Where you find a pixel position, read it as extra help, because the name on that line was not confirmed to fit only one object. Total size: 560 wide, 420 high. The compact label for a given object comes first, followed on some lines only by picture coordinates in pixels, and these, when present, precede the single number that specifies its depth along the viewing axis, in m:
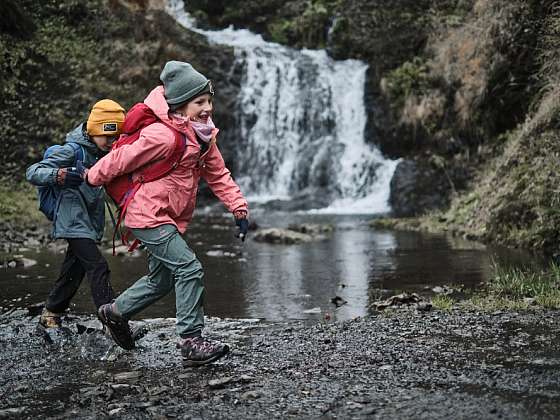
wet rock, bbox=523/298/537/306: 6.19
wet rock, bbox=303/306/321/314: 6.86
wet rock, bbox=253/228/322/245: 13.98
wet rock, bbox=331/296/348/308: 7.29
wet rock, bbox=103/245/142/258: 11.64
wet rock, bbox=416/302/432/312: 6.25
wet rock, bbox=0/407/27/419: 3.79
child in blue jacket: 5.69
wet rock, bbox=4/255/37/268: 10.07
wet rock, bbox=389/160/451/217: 18.72
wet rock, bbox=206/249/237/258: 11.75
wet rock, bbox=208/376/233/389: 4.14
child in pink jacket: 4.77
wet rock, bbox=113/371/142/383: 4.42
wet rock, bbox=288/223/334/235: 15.47
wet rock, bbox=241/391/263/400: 3.87
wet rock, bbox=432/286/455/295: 7.58
